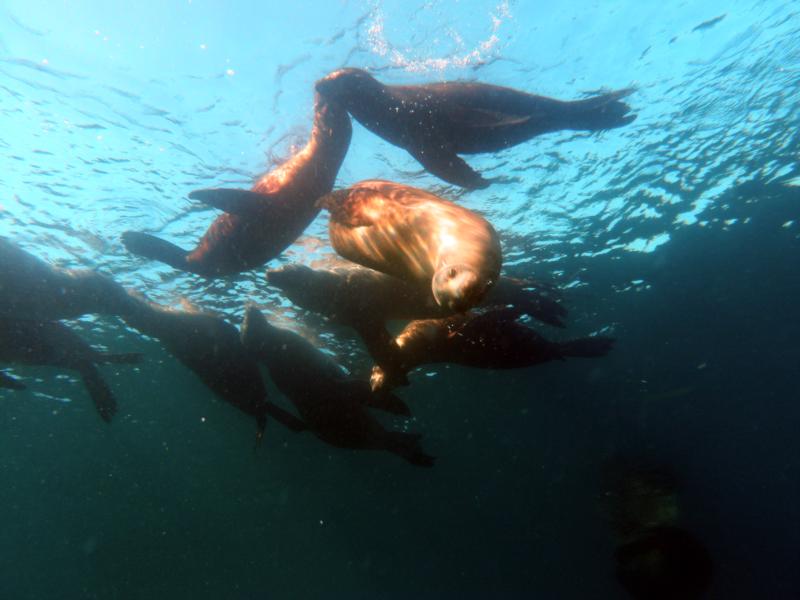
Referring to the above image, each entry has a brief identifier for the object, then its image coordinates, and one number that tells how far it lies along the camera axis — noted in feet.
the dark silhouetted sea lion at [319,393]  31.53
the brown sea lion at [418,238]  5.98
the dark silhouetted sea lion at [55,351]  28.22
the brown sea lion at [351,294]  19.57
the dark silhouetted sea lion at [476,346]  18.61
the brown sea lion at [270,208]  16.29
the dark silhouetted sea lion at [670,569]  54.85
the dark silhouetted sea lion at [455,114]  13.56
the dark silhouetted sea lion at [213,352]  32.68
